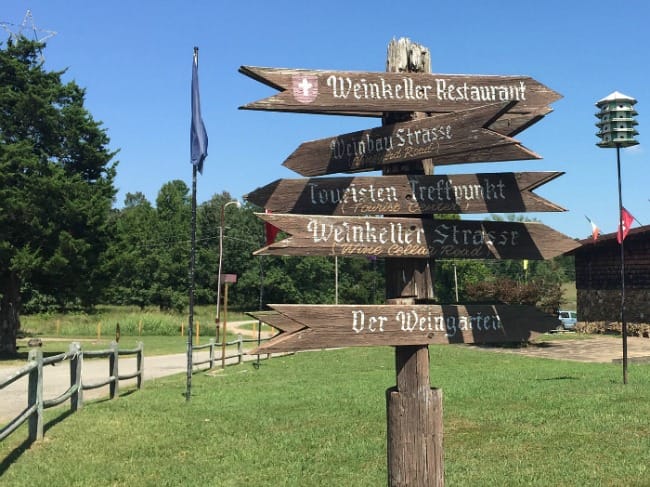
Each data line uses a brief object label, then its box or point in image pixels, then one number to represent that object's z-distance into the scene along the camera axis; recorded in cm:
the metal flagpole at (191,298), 1103
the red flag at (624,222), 1309
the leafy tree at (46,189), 2131
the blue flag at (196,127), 1229
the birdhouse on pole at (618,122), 1239
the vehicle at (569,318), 4022
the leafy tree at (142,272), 6625
